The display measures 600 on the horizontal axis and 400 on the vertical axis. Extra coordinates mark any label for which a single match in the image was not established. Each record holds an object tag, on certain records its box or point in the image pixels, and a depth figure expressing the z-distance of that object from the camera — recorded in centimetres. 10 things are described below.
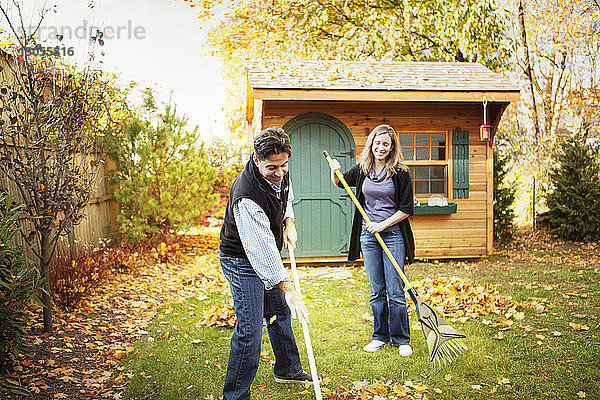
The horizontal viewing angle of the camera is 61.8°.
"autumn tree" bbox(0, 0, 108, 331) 447
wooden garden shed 843
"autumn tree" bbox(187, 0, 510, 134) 1360
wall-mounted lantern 849
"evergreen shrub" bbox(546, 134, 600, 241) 1090
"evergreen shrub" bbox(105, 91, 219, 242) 891
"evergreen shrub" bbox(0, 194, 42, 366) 346
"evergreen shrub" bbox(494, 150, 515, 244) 1045
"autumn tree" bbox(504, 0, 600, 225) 1537
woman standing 432
